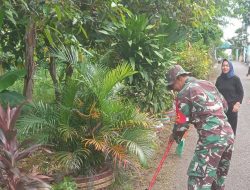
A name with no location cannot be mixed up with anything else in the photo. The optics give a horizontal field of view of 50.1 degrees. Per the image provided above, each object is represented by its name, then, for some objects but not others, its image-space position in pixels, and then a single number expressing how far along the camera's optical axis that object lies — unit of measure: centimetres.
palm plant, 322
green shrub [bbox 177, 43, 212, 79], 884
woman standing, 427
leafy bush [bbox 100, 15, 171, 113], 465
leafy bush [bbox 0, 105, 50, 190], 223
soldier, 281
